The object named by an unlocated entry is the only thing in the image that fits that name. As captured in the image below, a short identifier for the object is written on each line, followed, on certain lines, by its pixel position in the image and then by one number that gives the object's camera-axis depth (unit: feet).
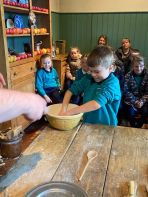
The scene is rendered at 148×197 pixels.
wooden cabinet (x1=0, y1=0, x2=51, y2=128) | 8.30
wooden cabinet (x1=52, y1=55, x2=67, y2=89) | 12.83
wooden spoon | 3.15
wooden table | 2.94
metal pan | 2.75
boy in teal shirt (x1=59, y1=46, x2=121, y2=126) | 4.61
